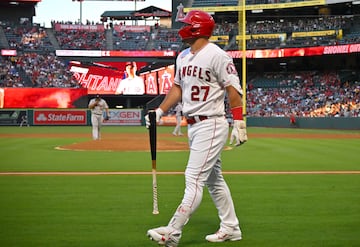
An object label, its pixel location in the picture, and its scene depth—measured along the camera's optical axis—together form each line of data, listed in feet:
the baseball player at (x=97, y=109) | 75.15
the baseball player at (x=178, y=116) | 94.89
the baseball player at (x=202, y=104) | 18.51
